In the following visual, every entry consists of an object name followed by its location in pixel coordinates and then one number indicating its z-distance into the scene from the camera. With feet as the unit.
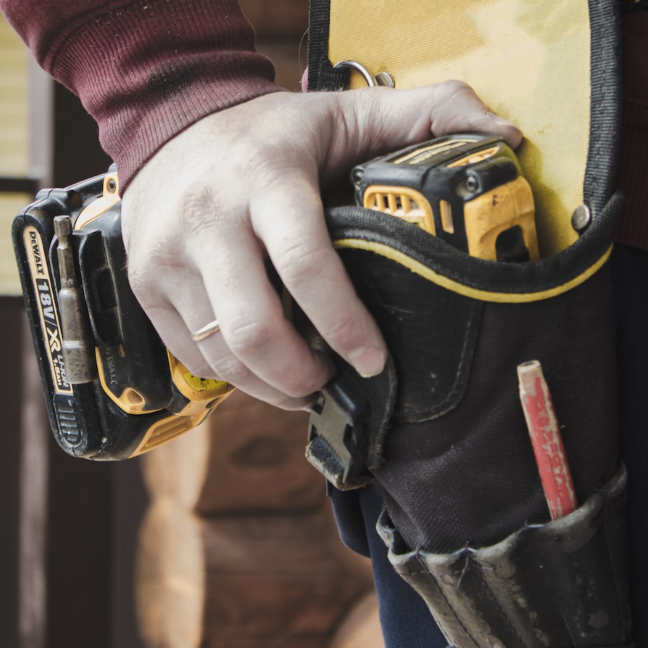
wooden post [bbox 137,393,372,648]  4.94
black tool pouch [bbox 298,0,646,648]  2.54
